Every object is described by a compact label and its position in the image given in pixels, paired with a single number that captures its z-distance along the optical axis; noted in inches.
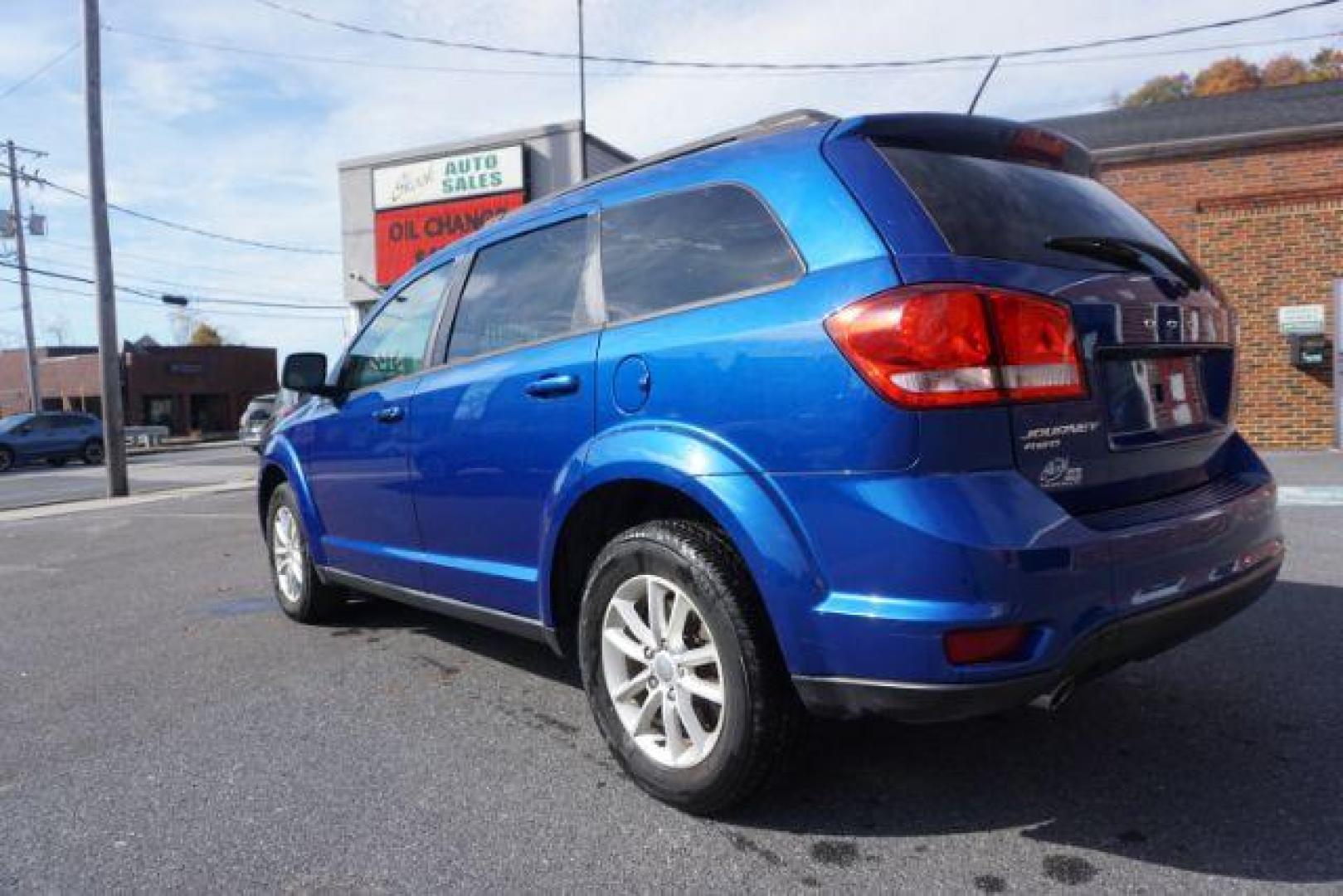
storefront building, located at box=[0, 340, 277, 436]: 1825.8
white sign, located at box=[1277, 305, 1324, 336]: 461.4
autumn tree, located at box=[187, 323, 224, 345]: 2970.0
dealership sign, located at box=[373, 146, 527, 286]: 830.5
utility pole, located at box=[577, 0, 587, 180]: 792.3
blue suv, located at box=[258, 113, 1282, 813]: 82.4
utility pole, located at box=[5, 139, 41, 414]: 1405.0
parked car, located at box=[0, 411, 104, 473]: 1061.1
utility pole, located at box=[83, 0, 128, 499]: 575.8
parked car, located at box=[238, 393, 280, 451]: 1044.2
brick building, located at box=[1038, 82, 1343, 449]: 461.4
